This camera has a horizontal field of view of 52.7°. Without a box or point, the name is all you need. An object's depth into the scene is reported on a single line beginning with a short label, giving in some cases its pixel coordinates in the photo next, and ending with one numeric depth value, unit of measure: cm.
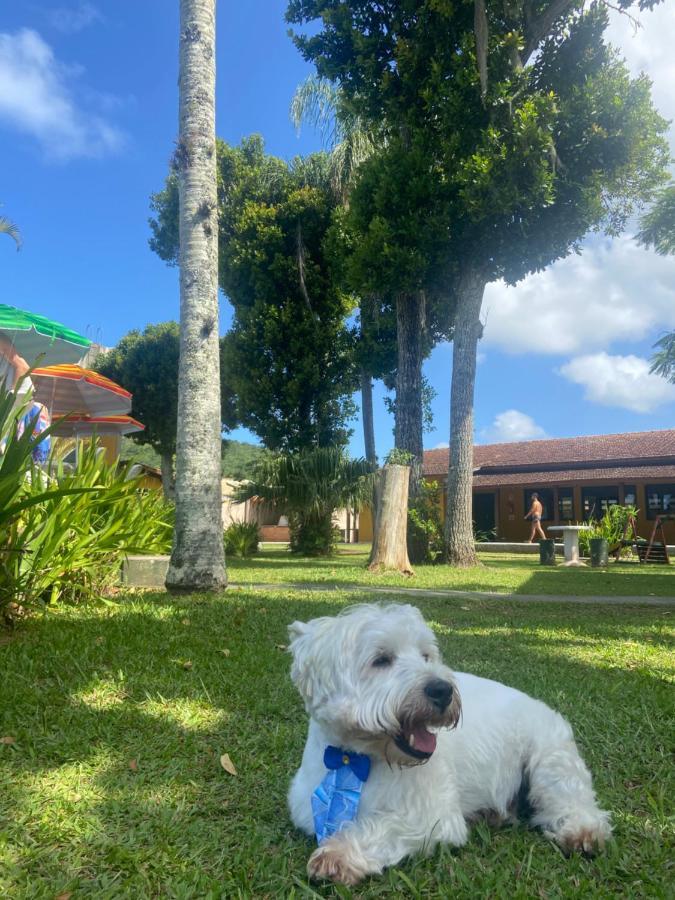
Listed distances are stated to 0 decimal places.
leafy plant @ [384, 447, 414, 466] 1470
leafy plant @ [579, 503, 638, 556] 1883
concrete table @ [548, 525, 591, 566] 1742
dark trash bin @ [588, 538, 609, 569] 1712
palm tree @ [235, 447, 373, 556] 1638
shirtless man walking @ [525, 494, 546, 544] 2425
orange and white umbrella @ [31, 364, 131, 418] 1039
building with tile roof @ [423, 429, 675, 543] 2655
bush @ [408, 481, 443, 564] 1473
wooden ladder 1809
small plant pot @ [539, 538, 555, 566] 1705
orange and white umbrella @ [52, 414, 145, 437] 1144
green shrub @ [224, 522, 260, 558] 1714
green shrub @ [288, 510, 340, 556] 1727
